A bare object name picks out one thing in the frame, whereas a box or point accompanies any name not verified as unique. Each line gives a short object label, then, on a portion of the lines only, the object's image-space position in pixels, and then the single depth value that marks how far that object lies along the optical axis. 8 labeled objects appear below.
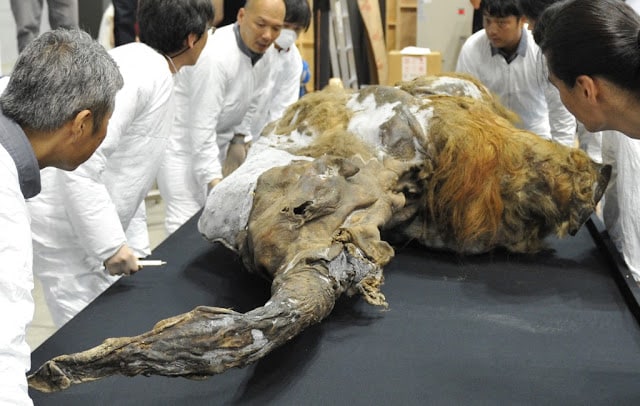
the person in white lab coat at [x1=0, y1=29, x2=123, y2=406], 1.13
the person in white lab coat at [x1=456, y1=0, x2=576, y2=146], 3.33
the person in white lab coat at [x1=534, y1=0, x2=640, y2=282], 1.42
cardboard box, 5.26
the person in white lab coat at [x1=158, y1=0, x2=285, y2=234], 3.09
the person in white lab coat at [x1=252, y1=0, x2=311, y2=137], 3.55
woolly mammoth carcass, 1.70
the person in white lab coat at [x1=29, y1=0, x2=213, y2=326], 2.00
